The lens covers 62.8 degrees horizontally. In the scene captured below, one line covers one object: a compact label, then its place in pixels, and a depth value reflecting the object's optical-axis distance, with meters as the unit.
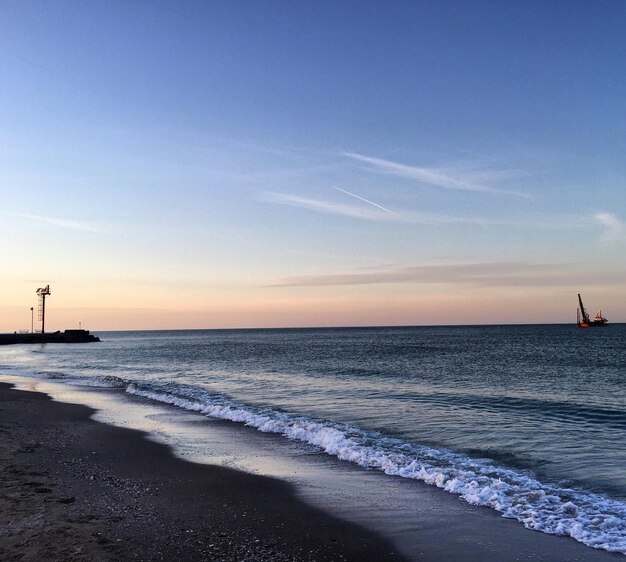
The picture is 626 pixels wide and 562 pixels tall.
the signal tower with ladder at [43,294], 120.50
